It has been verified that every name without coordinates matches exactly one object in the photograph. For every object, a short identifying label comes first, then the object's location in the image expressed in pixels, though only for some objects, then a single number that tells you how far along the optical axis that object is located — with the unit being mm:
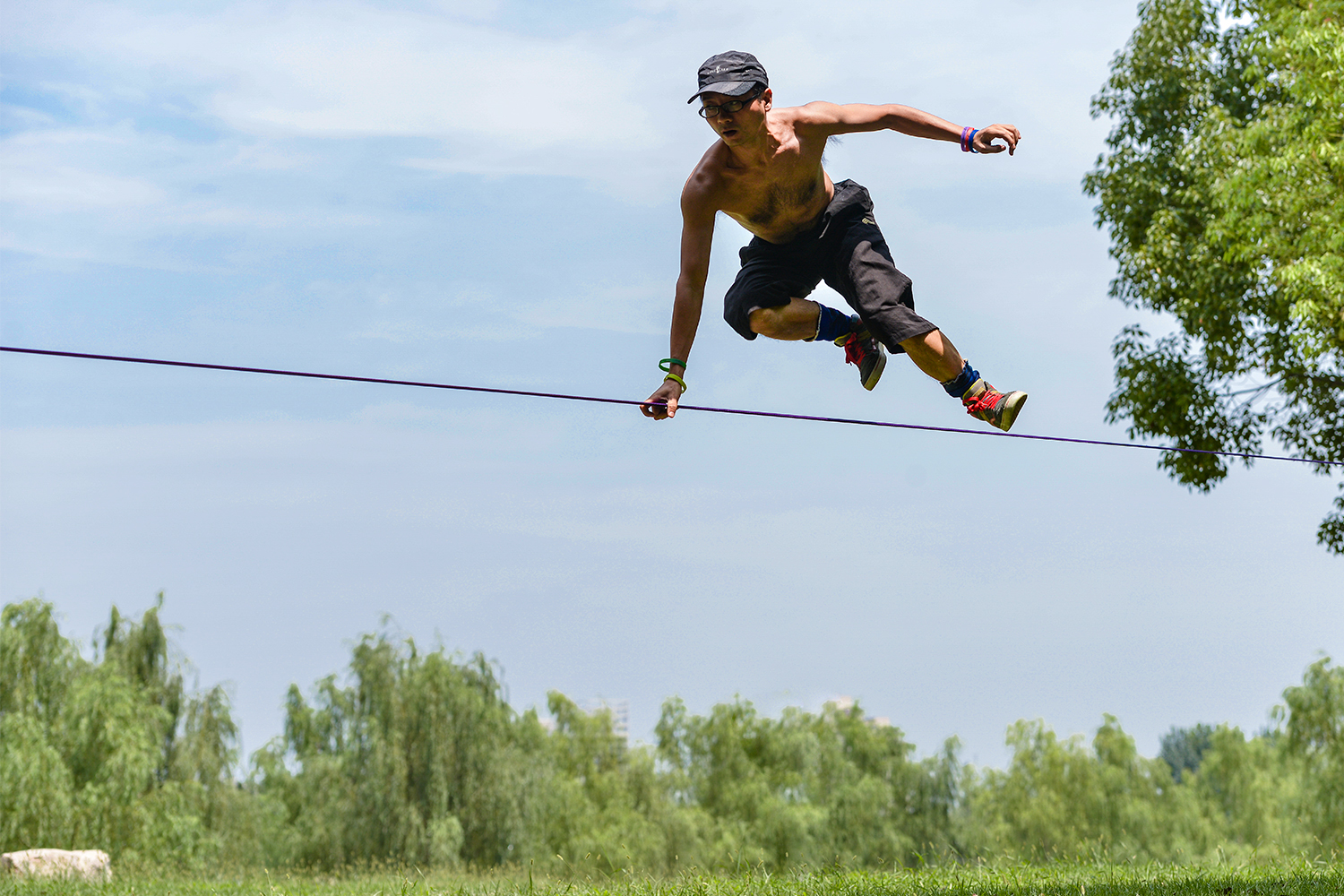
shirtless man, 8859
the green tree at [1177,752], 113750
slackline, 8242
